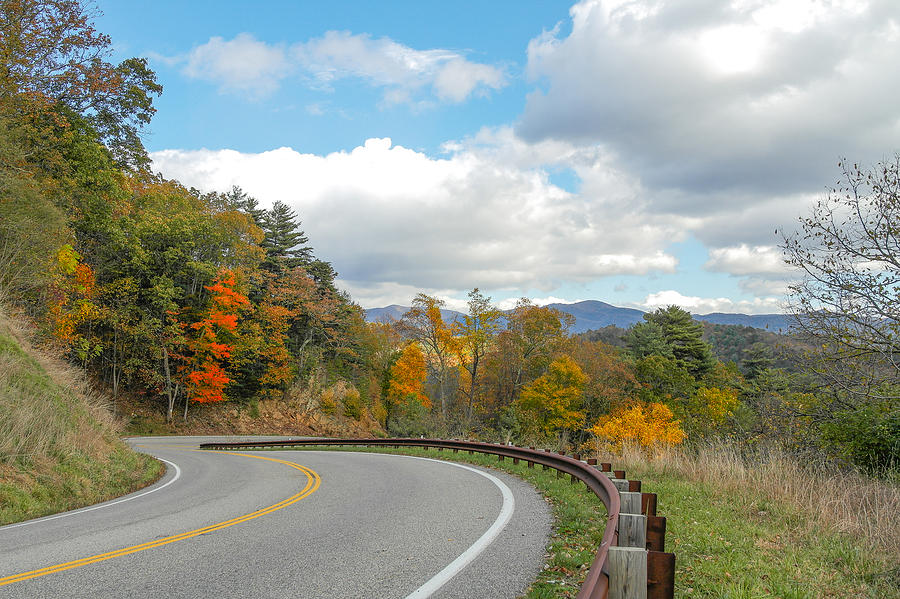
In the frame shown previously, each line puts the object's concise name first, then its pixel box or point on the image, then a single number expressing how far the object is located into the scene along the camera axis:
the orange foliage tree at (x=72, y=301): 24.62
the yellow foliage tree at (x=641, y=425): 43.69
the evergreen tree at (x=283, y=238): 51.00
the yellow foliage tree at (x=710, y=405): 45.68
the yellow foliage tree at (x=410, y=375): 52.28
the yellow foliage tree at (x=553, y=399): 45.50
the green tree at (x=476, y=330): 45.19
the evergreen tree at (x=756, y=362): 66.25
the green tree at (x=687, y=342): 66.44
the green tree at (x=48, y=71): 18.80
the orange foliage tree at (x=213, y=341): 36.59
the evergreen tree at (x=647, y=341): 62.40
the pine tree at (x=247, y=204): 53.52
